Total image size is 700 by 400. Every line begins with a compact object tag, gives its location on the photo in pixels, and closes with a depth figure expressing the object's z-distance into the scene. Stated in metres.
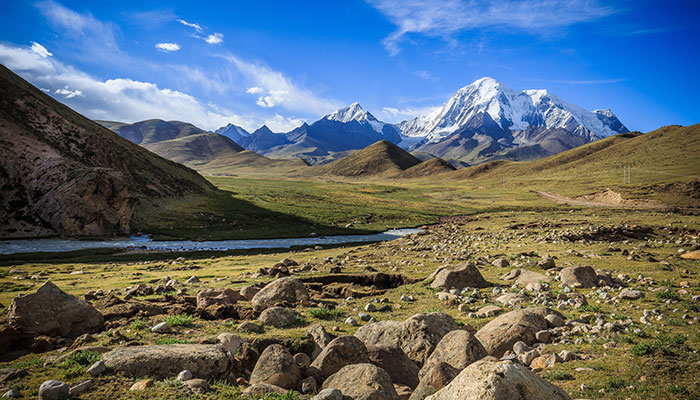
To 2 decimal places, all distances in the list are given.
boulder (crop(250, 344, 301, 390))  8.55
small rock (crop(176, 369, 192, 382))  8.15
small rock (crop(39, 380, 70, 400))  6.93
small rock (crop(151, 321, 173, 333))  12.09
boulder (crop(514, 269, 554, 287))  19.06
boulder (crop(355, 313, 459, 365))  10.82
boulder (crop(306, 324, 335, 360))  10.73
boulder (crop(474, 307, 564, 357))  11.12
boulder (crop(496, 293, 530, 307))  15.73
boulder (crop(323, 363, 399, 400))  7.57
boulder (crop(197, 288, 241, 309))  15.99
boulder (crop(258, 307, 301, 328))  12.98
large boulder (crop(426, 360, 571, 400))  5.80
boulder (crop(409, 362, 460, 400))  7.73
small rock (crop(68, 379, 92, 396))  7.23
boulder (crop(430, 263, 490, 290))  19.69
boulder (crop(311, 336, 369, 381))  9.21
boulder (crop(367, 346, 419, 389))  9.62
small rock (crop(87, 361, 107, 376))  8.06
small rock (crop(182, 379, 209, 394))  7.73
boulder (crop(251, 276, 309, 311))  16.38
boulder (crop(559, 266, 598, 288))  17.80
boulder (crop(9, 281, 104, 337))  11.63
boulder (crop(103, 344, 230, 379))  8.39
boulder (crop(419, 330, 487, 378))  9.20
